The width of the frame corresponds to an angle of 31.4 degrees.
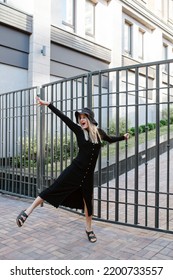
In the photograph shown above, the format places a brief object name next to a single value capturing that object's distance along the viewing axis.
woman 4.12
